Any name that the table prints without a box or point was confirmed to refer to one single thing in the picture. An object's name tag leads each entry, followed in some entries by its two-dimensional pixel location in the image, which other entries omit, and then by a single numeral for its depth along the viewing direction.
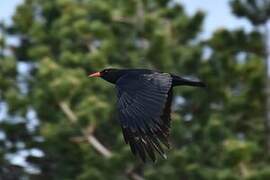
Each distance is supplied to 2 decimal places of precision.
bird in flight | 13.62
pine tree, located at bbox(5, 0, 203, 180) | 37.69
